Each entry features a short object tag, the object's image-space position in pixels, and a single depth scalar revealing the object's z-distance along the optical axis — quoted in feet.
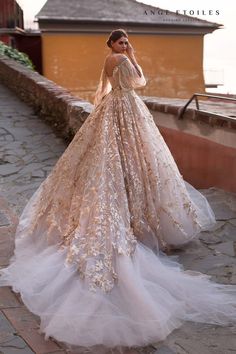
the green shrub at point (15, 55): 38.17
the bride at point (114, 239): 8.39
